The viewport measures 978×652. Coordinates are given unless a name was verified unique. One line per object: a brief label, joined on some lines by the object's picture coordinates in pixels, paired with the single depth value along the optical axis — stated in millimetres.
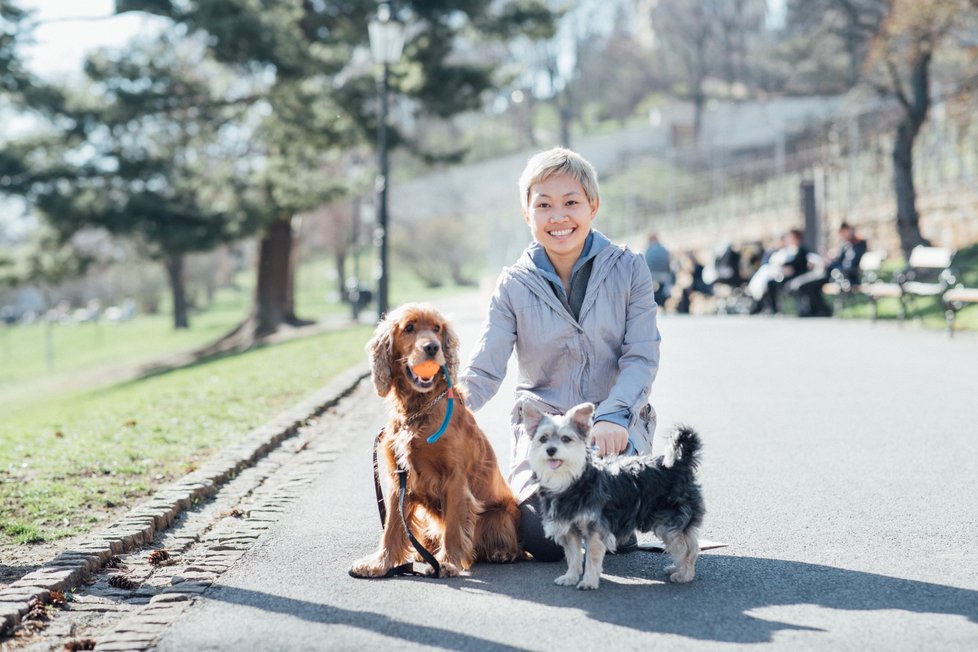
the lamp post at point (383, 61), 21359
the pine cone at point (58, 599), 5145
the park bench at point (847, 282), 22859
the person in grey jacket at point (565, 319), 5758
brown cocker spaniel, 5219
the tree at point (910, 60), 24016
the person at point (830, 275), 23062
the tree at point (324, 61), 23906
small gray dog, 4895
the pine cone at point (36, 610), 4926
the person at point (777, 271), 24328
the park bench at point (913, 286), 19016
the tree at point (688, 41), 71688
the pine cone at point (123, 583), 5449
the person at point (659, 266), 26875
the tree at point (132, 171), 25109
